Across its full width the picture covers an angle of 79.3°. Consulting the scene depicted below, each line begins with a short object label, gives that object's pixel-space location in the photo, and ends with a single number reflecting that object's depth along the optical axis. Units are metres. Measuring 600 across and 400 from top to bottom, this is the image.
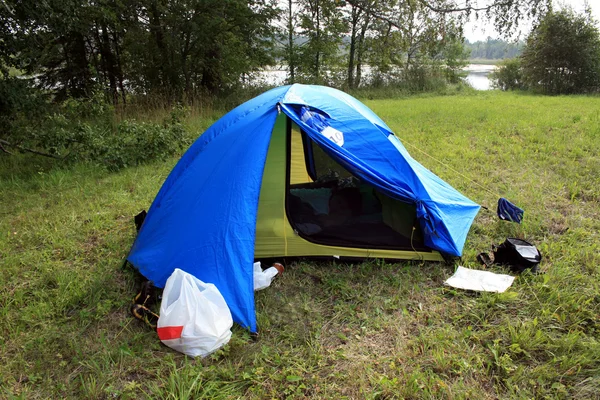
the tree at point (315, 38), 15.14
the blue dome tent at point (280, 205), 2.33
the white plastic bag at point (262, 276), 2.53
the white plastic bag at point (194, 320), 2.02
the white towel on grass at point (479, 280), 2.47
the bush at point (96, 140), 5.14
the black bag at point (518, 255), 2.61
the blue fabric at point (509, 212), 3.33
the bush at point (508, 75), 17.66
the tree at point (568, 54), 13.30
